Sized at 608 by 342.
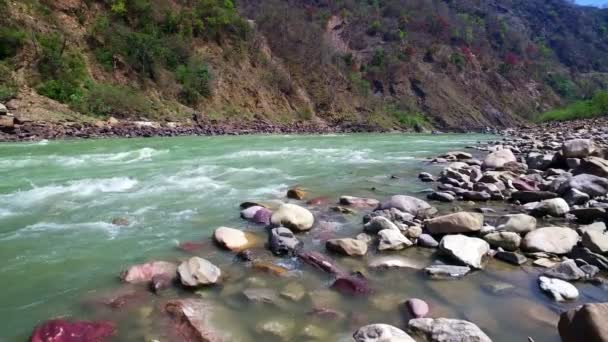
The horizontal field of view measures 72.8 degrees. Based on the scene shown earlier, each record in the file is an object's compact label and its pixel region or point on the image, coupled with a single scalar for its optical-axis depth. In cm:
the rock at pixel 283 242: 445
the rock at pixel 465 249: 409
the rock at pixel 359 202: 650
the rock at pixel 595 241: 415
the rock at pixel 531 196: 641
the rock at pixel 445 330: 280
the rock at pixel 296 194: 714
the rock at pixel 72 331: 288
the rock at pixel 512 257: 415
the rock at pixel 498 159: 964
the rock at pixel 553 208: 564
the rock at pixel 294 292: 350
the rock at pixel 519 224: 483
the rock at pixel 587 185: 637
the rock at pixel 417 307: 321
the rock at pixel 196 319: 295
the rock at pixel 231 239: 462
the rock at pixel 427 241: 459
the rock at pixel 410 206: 568
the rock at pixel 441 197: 670
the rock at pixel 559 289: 343
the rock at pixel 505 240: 446
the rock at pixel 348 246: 440
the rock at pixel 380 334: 273
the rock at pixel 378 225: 492
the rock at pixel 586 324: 247
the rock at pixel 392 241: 454
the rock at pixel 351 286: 359
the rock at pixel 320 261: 399
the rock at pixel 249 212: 581
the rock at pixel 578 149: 878
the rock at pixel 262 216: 560
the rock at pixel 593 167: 728
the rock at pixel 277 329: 295
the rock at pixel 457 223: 479
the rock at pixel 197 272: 368
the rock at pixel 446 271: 388
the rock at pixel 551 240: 432
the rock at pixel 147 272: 382
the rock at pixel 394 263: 411
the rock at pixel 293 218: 521
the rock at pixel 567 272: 375
